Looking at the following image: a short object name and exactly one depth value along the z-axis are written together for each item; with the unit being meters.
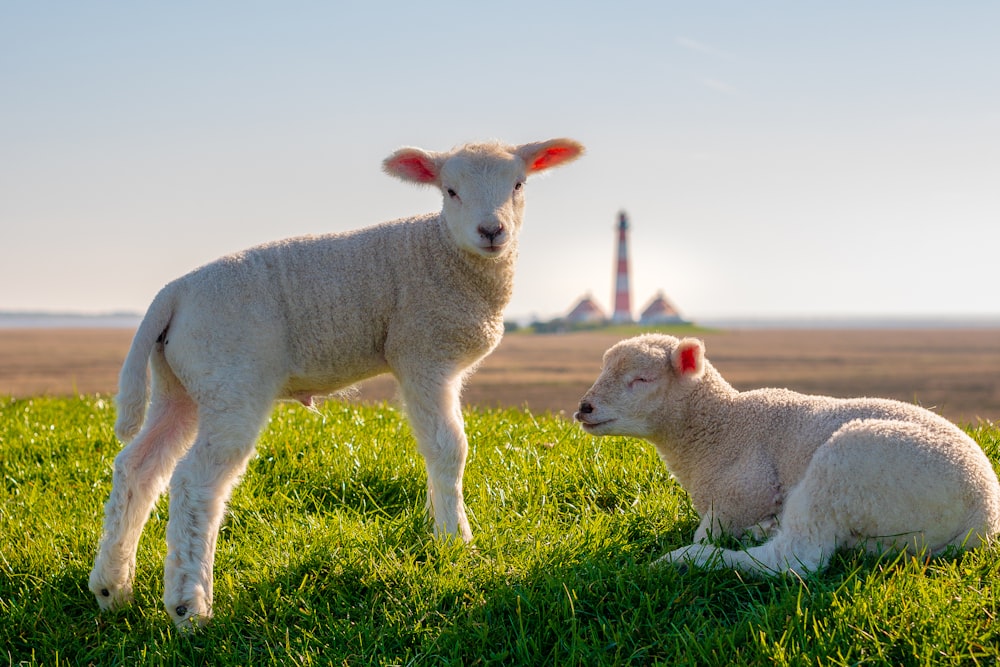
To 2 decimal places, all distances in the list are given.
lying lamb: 3.69
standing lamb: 4.11
